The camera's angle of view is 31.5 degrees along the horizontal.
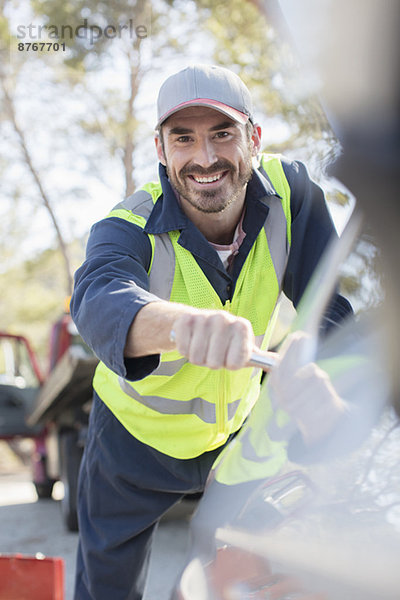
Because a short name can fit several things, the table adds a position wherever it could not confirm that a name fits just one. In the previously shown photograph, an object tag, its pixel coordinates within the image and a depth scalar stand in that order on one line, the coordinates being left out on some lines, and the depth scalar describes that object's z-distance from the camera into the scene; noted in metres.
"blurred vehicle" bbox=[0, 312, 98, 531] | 5.68
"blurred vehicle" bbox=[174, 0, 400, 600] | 1.01
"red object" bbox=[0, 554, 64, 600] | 2.73
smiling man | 2.15
